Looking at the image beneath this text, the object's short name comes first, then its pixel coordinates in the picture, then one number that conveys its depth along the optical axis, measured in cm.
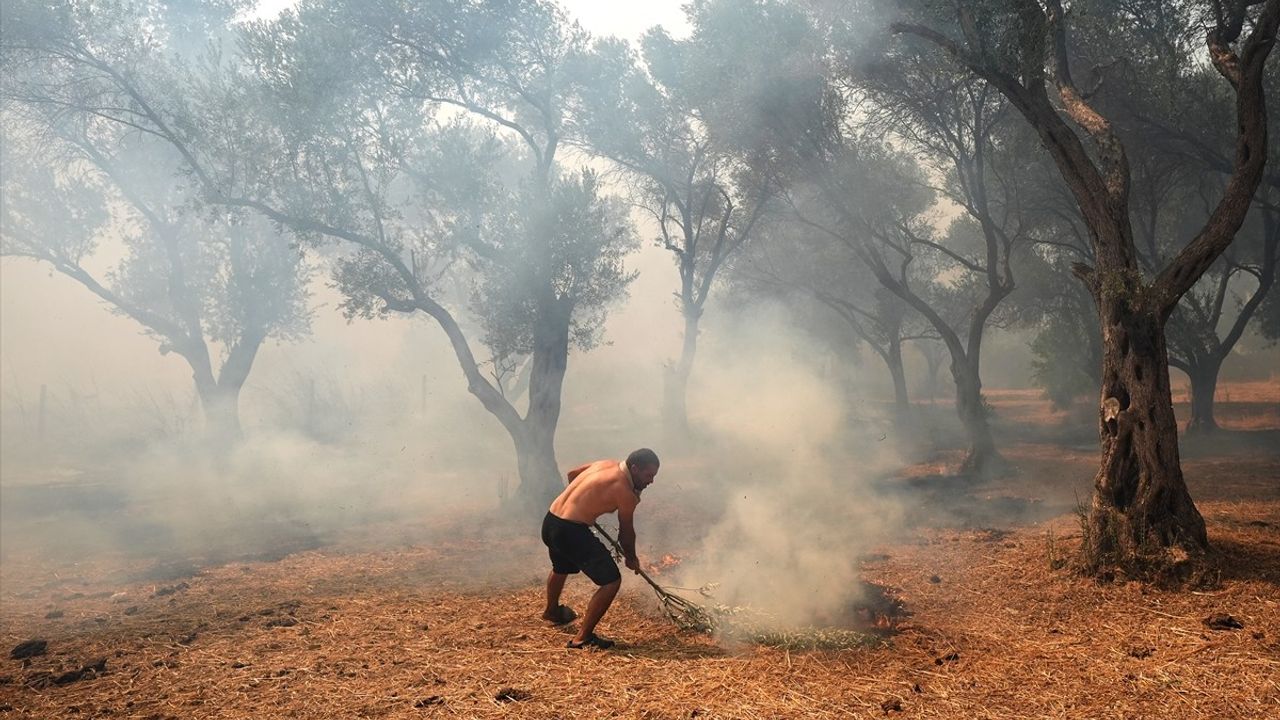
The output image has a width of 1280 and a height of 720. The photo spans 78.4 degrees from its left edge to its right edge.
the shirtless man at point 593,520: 599
